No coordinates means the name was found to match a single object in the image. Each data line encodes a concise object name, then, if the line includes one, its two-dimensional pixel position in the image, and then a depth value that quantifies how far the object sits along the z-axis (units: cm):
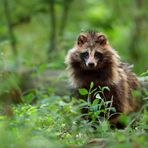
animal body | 1853
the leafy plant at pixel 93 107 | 1435
